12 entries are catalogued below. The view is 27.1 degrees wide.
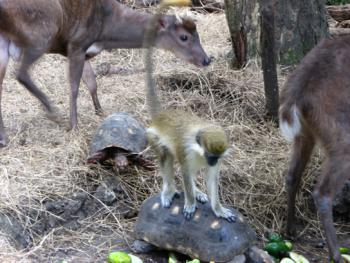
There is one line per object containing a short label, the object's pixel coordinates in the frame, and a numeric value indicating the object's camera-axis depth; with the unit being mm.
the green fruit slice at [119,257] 4871
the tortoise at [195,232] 4859
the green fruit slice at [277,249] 5266
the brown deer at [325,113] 4977
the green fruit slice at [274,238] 5389
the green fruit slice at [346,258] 5174
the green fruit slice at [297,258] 5051
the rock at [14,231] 5359
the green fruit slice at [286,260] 4969
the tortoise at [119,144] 5850
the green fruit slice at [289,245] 5332
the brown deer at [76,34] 6477
